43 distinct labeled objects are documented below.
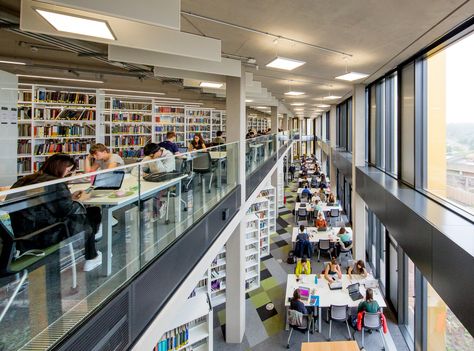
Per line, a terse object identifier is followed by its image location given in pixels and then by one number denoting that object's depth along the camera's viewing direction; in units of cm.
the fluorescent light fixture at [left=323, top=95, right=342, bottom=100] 1236
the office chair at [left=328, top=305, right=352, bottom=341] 653
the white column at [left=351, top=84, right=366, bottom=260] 953
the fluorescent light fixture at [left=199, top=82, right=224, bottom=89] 635
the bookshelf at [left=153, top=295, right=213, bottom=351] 473
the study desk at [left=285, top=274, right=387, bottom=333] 669
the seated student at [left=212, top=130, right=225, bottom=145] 803
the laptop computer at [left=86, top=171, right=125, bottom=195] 216
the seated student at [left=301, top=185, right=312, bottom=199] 1555
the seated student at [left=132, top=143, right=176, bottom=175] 273
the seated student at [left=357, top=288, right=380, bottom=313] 630
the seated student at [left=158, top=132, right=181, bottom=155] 514
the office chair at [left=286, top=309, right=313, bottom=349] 637
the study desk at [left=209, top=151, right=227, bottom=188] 477
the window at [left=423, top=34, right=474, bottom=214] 427
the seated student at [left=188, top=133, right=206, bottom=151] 632
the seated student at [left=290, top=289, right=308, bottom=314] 644
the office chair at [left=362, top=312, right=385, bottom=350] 623
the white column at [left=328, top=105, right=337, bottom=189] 1771
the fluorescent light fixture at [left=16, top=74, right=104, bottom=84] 686
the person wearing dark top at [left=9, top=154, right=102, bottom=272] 174
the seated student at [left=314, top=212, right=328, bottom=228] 1115
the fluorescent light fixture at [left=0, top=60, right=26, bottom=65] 589
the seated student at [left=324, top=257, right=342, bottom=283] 758
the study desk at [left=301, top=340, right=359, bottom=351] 552
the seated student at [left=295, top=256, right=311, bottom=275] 820
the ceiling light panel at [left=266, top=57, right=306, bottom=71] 501
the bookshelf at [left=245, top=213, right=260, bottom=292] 852
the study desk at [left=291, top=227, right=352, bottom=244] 1029
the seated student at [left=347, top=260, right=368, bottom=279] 781
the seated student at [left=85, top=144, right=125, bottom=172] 397
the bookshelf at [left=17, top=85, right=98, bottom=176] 647
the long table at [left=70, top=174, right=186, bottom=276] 219
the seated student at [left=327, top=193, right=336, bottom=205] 1392
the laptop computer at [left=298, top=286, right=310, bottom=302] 683
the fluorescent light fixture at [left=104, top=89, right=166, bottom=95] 865
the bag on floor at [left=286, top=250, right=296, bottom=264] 998
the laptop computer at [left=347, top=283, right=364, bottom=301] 680
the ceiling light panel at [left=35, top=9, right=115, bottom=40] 257
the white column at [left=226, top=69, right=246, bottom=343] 605
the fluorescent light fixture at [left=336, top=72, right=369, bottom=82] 680
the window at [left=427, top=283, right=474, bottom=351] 449
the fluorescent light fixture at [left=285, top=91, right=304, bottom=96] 1125
